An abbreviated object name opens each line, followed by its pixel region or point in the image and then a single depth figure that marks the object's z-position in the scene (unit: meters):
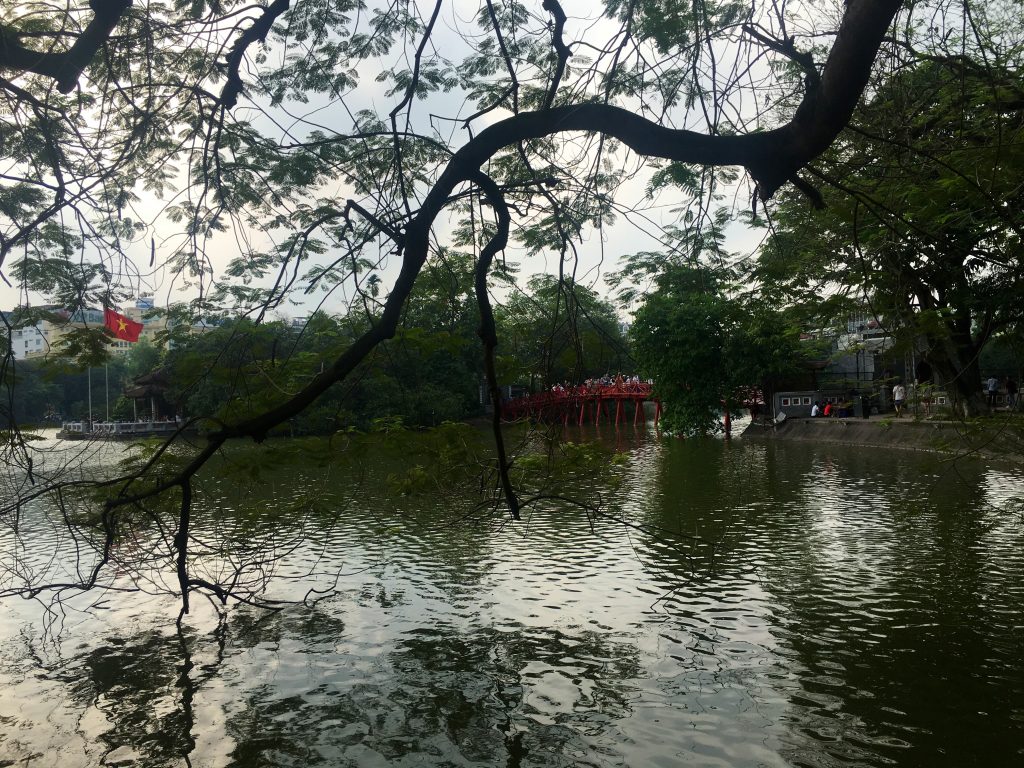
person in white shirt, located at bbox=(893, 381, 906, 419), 18.84
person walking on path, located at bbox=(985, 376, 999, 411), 20.03
